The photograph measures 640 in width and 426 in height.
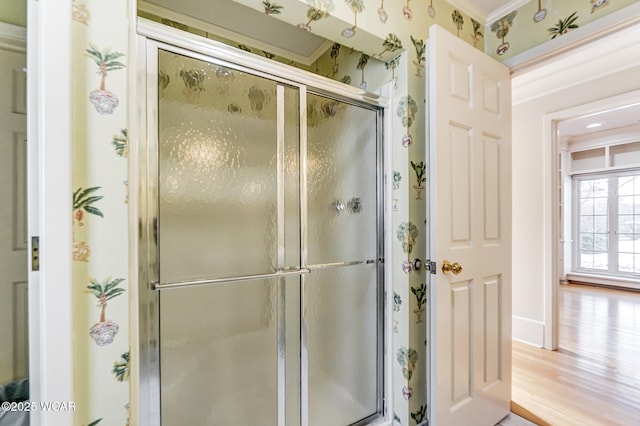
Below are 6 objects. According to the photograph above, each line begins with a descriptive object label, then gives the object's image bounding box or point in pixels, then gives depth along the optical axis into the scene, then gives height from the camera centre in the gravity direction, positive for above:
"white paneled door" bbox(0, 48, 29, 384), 0.94 +0.06
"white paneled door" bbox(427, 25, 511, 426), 1.39 -0.11
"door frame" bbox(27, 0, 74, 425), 0.79 +0.03
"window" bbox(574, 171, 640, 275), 4.80 -0.21
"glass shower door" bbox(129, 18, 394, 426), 0.94 +0.08
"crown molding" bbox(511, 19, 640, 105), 2.38 +1.25
